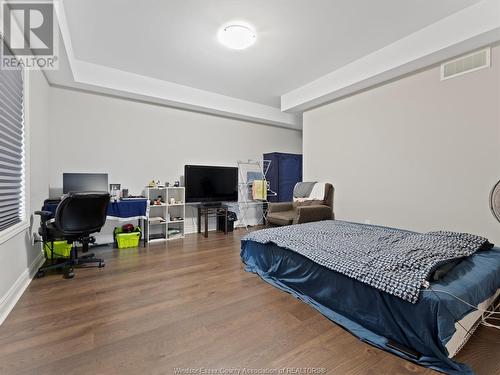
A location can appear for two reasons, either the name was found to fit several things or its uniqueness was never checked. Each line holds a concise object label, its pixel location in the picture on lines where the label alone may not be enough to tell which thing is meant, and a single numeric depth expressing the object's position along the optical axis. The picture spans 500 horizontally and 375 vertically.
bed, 1.29
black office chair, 2.50
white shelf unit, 4.10
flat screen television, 4.45
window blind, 1.93
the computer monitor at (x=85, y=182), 3.36
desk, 3.51
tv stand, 4.53
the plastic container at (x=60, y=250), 3.03
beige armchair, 3.72
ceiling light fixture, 2.58
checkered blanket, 1.49
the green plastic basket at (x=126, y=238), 3.63
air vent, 2.60
